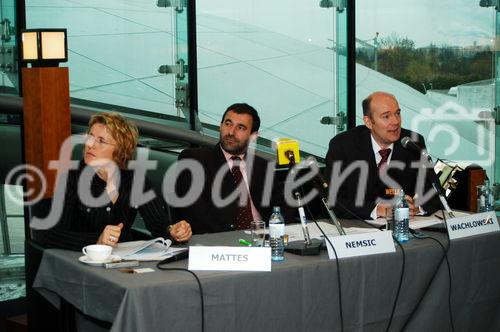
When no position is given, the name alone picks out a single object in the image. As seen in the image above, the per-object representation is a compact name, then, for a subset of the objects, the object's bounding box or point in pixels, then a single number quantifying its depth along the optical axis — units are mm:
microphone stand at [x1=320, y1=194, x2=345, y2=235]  3418
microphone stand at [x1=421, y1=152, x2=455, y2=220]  3770
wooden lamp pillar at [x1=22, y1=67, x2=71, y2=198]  4023
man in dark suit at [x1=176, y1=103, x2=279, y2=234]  4230
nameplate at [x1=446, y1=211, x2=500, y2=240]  3744
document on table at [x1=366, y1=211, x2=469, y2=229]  3911
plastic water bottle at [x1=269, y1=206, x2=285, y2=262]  3281
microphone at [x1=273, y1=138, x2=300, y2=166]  3395
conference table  2908
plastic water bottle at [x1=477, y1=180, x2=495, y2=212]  4297
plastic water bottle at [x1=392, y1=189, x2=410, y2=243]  3686
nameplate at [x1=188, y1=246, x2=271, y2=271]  3059
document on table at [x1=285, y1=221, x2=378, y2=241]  3627
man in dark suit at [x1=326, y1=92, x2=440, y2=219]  4336
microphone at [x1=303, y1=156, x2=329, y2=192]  3318
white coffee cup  3127
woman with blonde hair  3611
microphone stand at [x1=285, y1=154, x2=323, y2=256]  3361
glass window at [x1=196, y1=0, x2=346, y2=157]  6262
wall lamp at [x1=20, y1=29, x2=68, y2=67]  4008
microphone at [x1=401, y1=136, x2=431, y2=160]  3730
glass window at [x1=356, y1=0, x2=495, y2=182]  6762
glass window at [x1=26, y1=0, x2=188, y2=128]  5672
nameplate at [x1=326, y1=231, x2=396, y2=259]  3344
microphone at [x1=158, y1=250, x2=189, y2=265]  3150
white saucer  3107
